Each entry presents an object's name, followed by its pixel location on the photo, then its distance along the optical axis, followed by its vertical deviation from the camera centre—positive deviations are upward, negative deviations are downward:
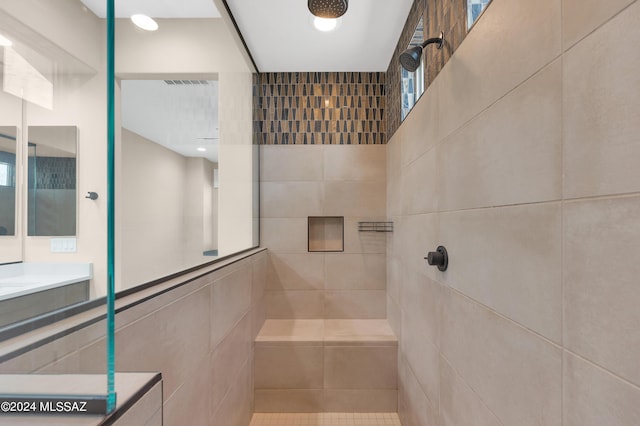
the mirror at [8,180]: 0.41 +0.05
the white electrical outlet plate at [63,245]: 0.53 -0.06
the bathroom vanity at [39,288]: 0.44 -0.13
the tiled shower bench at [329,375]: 2.01 -1.15
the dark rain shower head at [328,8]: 1.42 +1.06
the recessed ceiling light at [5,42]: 0.42 +0.26
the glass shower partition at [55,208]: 0.41 +0.01
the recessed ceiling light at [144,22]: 0.91 +0.65
